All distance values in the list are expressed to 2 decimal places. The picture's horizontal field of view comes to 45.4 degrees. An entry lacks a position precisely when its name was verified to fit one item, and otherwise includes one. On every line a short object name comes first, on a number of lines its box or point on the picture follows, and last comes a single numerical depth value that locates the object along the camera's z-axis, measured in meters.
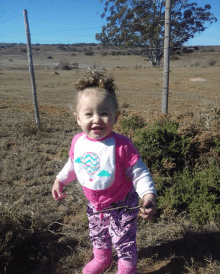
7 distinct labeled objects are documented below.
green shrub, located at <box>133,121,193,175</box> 3.46
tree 23.28
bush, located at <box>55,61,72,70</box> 23.92
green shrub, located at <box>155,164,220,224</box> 2.56
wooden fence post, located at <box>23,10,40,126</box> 4.84
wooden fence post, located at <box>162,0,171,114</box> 4.65
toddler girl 1.60
